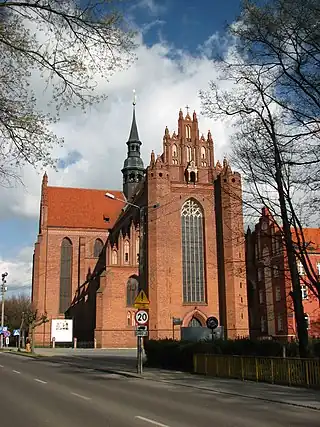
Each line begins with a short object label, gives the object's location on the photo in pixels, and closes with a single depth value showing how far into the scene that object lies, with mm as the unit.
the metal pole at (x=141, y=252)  23938
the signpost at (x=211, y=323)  23531
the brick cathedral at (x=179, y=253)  47406
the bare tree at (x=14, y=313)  79000
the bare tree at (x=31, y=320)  40969
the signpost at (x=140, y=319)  20844
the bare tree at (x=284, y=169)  15156
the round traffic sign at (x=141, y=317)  21203
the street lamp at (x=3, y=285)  56981
